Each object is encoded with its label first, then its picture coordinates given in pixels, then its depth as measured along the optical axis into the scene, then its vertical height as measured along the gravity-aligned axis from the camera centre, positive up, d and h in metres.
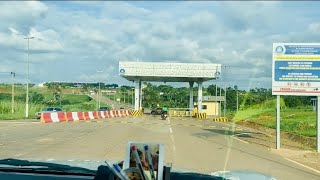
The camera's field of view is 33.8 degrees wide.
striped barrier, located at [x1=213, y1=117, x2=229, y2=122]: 59.78 -1.81
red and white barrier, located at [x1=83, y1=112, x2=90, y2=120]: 47.09 -1.20
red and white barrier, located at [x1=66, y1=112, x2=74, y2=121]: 42.26 -1.11
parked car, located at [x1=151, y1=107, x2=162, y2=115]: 73.72 -1.12
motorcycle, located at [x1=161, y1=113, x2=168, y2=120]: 56.67 -1.39
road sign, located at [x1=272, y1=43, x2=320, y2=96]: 20.08 +1.36
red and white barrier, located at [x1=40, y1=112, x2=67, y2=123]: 38.06 -1.10
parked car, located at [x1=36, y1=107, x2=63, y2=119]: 54.19 -0.69
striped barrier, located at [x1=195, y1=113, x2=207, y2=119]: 67.39 -1.62
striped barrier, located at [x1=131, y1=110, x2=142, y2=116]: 69.81 -1.29
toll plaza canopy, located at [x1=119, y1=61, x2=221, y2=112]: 63.91 +4.00
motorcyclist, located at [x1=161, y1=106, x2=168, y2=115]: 56.46 -0.85
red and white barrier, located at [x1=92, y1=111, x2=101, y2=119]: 51.15 -1.14
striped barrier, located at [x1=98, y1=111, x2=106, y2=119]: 54.10 -1.26
